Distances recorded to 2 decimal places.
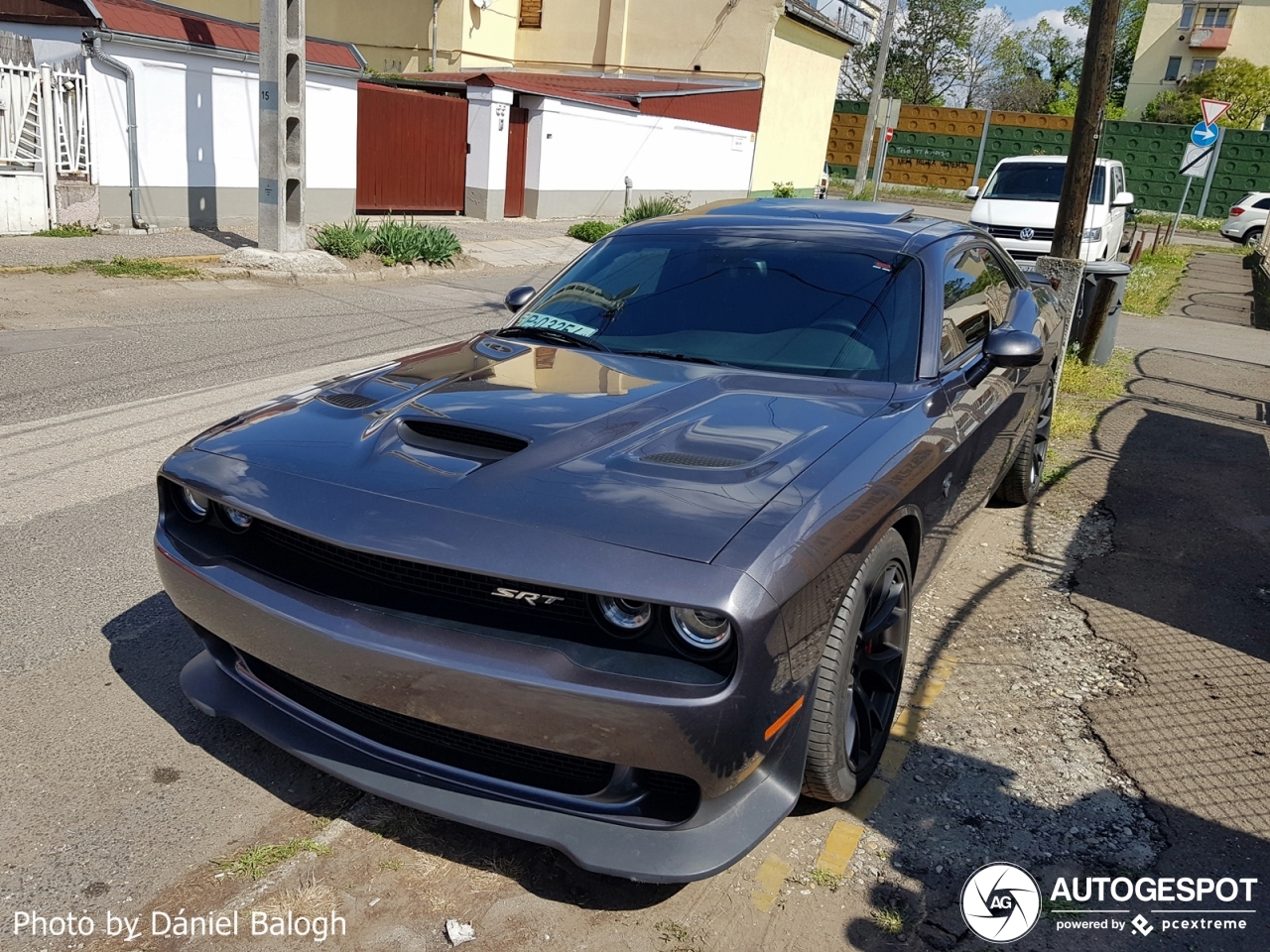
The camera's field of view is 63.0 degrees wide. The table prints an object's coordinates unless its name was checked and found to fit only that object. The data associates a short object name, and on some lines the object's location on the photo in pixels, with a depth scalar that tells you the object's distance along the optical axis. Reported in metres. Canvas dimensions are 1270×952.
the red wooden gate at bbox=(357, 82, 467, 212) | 19.33
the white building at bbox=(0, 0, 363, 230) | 13.52
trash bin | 9.97
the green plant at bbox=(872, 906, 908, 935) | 2.63
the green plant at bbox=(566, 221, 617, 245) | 21.02
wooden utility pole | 8.35
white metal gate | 12.73
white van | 15.52
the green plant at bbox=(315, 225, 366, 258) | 14.53
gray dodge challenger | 2.30
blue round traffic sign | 17.91
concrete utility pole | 13.41
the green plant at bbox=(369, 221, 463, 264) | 14.88
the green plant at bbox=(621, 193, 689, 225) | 21.42
